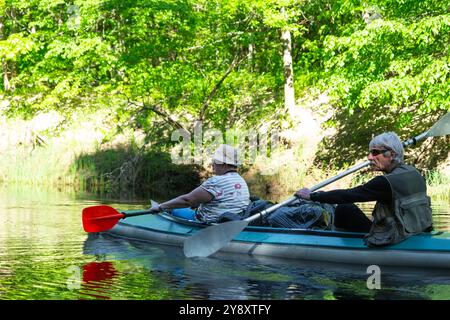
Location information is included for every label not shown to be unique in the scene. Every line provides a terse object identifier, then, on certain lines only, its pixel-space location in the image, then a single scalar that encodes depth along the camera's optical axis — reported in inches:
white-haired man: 273.1
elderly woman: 328.6
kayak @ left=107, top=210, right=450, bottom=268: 283.7
